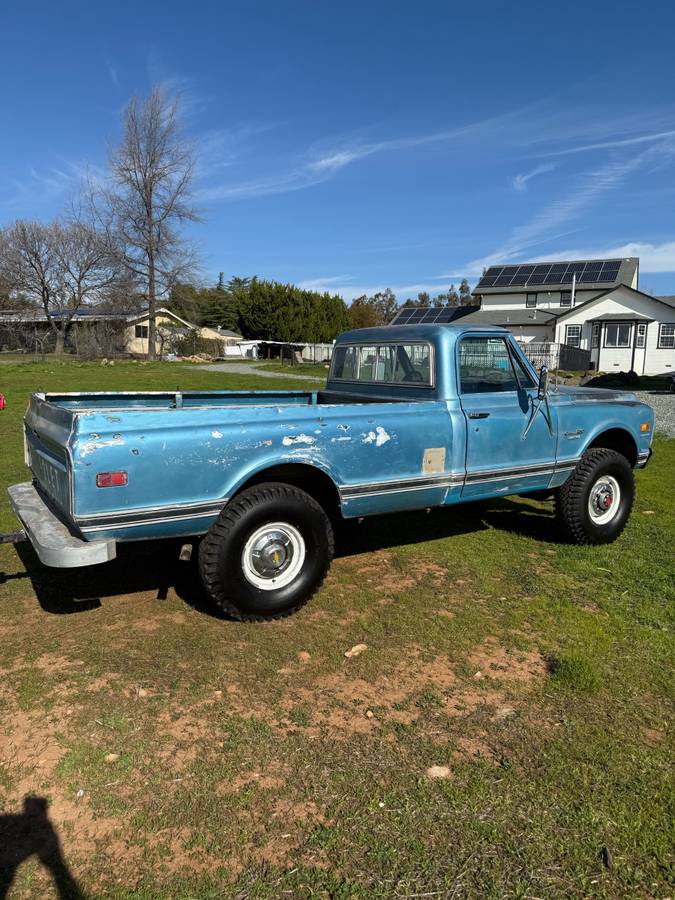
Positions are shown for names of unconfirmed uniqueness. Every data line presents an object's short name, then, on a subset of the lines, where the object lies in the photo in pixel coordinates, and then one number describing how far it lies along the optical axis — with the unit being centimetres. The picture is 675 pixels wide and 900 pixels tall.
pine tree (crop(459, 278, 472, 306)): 9596
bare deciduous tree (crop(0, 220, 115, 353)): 4553
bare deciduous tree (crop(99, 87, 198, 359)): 4512
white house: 3847
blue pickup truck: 341
